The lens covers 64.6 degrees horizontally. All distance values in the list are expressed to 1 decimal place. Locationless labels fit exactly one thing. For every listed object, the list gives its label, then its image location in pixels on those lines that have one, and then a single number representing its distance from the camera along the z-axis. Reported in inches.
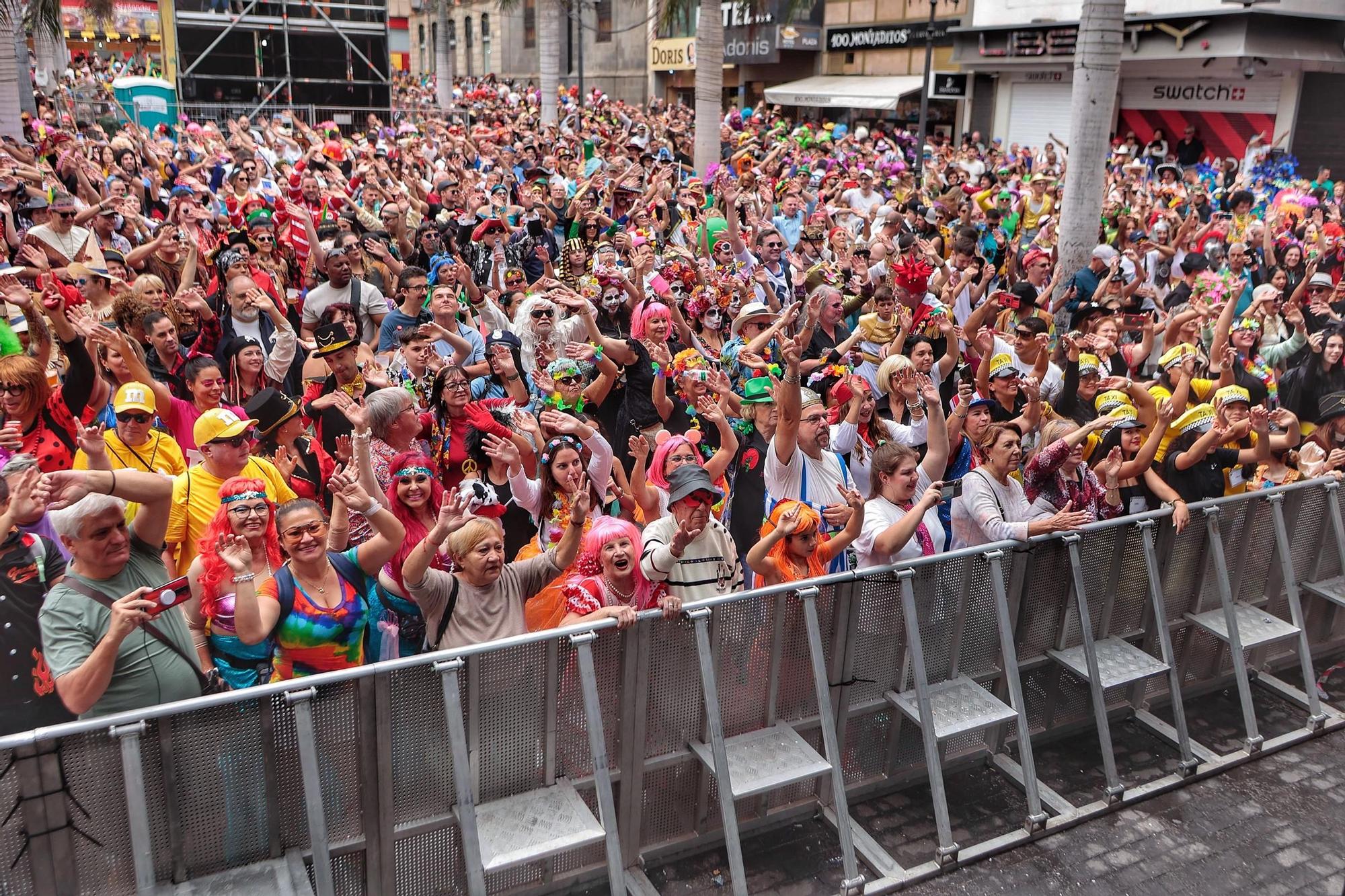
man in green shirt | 142.3
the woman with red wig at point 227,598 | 161.9
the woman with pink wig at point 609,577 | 177.2
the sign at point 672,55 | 1781.5
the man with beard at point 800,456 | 215.2
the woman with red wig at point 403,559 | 173.9
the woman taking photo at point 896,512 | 198.4
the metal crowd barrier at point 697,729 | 139.6
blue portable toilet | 931.3
